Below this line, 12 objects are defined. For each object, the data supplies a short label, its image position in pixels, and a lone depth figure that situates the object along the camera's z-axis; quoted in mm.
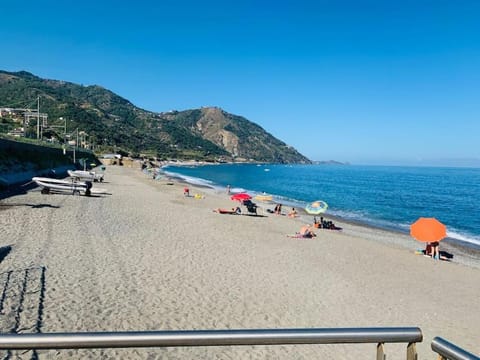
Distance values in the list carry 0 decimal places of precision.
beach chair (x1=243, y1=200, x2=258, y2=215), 25689
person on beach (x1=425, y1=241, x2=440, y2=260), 16203
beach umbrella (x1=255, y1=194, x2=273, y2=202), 32875
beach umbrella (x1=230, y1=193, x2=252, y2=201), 25984
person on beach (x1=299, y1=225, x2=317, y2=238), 18594
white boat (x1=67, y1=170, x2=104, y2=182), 36659
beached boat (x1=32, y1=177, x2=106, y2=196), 25188
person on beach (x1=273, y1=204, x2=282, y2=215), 28356
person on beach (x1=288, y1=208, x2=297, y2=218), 27328
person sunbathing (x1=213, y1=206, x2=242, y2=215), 25188
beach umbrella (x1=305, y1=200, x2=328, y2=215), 23453
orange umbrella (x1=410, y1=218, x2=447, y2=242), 15750
